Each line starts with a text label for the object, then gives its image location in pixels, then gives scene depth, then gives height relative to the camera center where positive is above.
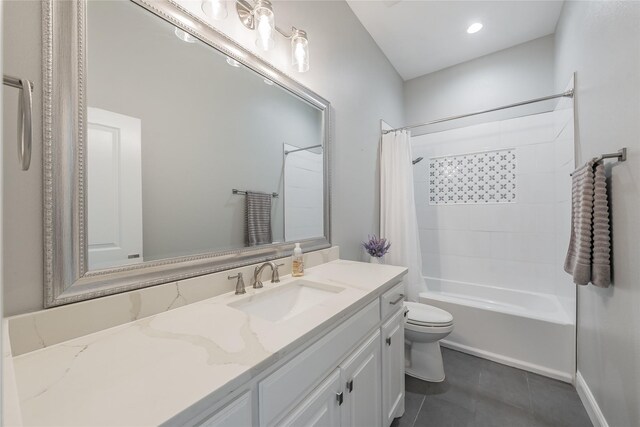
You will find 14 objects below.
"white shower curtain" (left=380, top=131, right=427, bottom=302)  2.33 +0.03
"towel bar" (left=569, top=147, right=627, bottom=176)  1.14 +0.25
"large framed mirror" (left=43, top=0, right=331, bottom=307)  0.72 +0.24
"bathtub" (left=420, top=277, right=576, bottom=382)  1.84 -0.91
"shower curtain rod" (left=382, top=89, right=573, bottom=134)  1.85 +0.85
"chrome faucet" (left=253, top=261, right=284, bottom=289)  1.18 -0.28
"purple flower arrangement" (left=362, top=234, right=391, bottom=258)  2.07 -0.28
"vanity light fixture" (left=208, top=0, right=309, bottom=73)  1.17 +0.89
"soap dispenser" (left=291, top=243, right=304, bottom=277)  1.37 -0.27
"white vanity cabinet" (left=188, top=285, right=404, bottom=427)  0.64 -0.55
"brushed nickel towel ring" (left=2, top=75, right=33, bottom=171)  0.52 +0.19
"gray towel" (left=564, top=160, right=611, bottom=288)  1.25 -0.10
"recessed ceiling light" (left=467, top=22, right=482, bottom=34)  2.23 +1.61
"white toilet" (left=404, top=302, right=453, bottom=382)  1.77 -0.91
